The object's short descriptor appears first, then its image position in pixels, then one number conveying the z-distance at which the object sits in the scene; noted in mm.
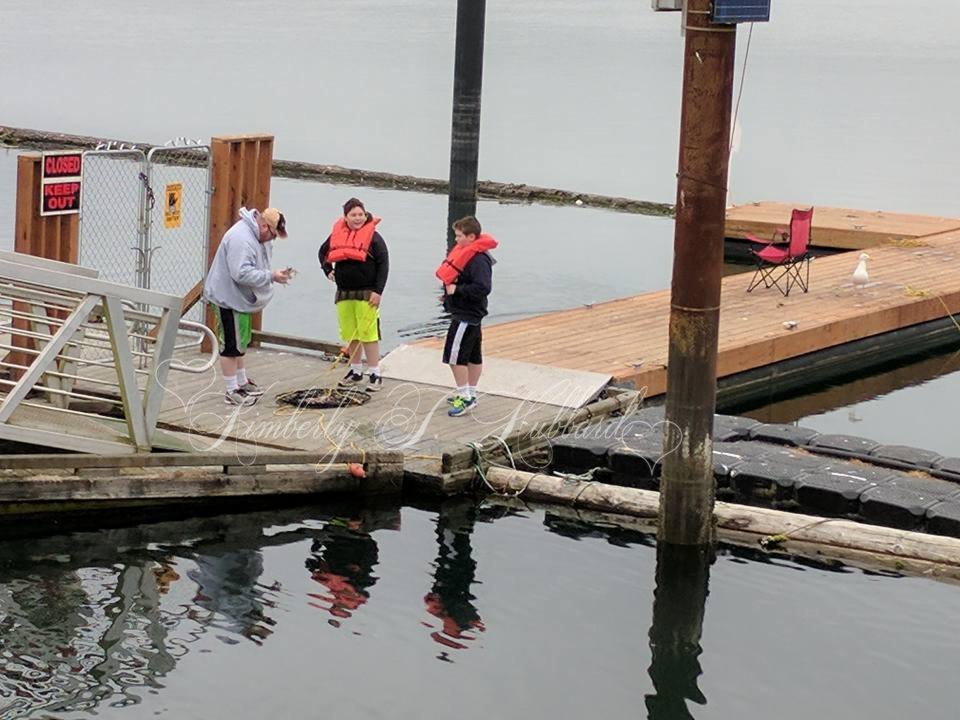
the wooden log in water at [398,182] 31062
